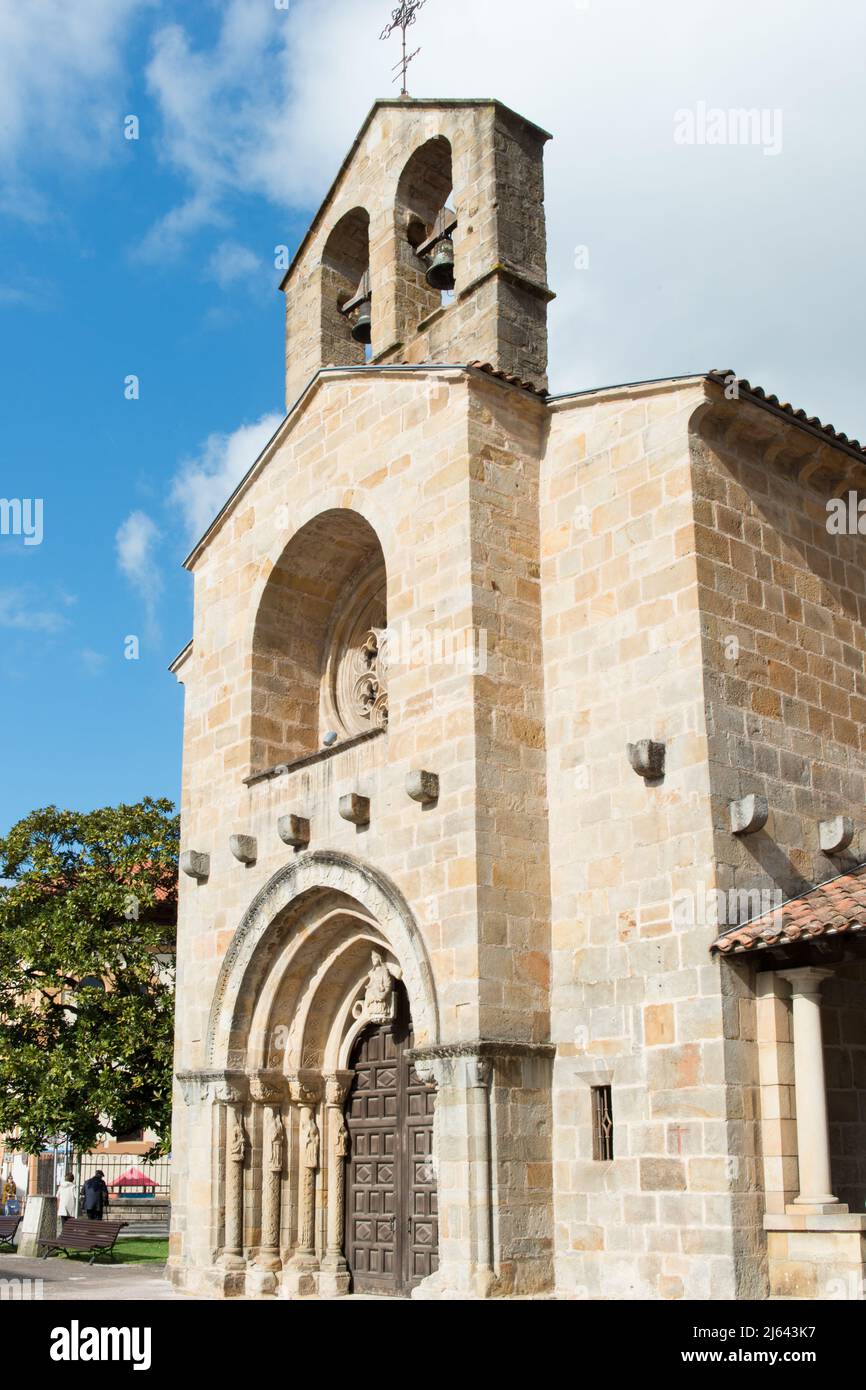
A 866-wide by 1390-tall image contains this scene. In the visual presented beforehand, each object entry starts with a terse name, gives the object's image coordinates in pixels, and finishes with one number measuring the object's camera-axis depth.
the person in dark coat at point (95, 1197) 24.20
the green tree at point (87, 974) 20.14
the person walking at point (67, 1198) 28.53
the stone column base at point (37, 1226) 19.20
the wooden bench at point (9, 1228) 20.30
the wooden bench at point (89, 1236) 17.70
